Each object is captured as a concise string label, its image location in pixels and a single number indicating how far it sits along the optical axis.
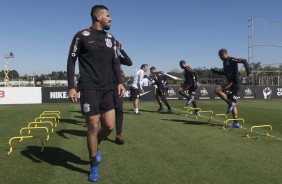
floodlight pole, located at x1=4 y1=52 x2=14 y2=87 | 42.76
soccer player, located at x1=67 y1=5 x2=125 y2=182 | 4.38
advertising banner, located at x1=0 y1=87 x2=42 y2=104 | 22.78
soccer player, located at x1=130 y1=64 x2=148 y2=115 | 12.99
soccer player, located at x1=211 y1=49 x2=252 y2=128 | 9.45
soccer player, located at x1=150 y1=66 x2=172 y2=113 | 14.26
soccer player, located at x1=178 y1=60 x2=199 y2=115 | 13.16
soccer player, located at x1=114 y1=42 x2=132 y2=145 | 6.78
